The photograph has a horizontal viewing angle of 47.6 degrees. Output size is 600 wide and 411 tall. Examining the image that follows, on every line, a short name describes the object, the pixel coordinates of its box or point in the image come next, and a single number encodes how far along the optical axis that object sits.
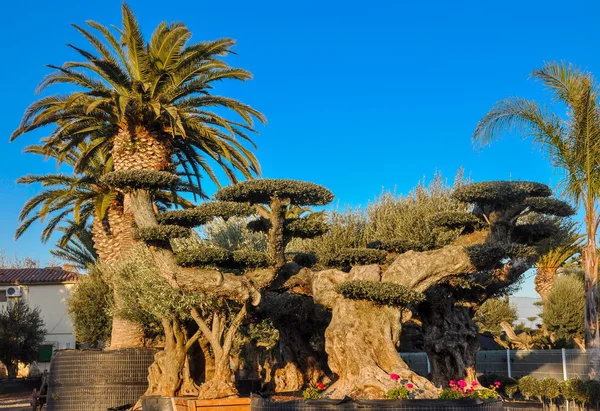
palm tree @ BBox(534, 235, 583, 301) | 31.89
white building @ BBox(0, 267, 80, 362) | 44.69
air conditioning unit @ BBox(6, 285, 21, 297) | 42.62
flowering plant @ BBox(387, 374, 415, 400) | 10.70
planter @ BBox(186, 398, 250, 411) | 13.93
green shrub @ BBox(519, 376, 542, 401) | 17.20
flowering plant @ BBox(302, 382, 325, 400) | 11.51
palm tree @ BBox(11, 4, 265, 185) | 18.98
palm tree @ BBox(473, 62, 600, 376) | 14.53
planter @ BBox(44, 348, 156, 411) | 16.22
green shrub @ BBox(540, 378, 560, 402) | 16.80
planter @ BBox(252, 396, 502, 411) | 9.88
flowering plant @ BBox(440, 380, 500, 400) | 10.65
